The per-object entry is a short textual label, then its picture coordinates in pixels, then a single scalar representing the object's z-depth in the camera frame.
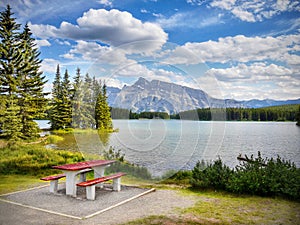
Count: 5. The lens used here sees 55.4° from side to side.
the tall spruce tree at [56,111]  33.62
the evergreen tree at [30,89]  22.81
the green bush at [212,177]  7.43
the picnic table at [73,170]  6.67
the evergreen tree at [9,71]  19.19
